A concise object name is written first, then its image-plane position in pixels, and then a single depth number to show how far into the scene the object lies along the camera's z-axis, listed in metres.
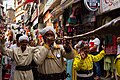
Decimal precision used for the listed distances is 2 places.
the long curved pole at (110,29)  1.34
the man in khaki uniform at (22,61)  5.26
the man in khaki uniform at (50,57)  4.79
